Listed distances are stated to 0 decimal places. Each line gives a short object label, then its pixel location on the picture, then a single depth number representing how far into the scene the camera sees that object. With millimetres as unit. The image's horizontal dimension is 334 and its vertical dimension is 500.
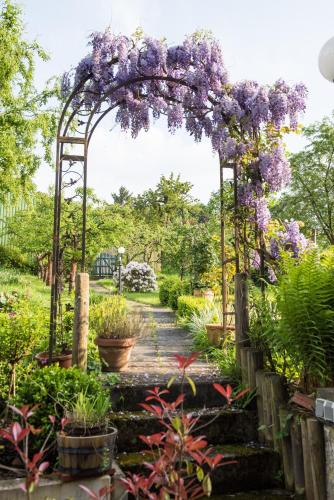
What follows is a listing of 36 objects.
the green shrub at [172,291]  12598
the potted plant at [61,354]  4551
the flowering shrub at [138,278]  18531
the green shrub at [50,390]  3424
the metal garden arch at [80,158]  4594
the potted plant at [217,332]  6211
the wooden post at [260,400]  3939
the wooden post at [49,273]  16547
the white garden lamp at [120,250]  15383
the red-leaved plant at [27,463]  1597
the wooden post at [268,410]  3777
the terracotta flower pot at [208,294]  11938
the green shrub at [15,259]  18031
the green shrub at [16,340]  3949
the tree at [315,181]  20689
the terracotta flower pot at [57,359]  4535
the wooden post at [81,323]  4293
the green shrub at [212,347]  4730
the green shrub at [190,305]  8638
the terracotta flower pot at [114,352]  4973
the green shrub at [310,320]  3354
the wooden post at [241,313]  4566
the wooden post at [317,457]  3061
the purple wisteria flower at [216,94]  4883
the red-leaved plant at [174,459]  1651
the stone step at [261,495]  3389
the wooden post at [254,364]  4160
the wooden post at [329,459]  2994
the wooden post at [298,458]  3344
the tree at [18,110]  11609
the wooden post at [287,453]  3492
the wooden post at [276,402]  3664
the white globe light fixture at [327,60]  3180
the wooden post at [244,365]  4302
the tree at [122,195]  44022
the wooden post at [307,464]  3168
